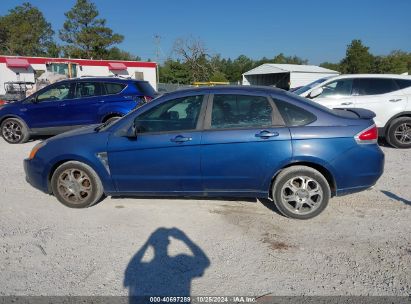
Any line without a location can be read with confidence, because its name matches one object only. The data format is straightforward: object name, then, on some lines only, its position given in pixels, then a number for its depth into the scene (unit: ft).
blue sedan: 12.89
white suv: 25.30
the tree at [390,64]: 175.52
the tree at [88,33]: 174.29
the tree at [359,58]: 181.37
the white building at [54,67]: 101.45
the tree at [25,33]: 191.93
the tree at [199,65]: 149.57
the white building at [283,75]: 119.85
